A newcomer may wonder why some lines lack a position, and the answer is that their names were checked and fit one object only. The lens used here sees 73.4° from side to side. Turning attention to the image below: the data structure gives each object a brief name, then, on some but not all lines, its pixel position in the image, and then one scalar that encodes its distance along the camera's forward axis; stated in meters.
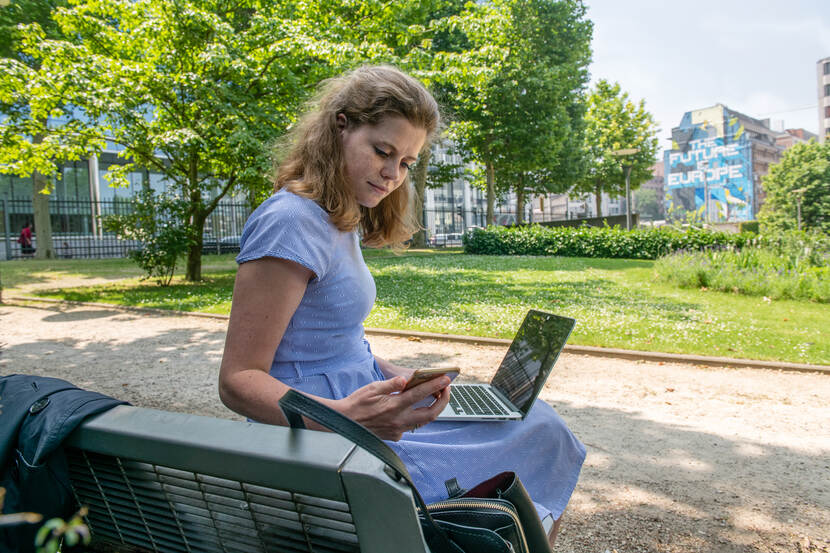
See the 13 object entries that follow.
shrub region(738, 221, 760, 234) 42.34
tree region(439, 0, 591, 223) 26.36
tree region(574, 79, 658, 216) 43.09
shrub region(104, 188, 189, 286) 13.15
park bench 0.81
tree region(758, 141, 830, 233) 46.00
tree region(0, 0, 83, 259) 11.28
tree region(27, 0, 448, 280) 11.61
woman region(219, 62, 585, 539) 1.38
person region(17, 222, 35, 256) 27.73
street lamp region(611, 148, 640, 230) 24.60
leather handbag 0.82
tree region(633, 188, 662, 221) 144.62
